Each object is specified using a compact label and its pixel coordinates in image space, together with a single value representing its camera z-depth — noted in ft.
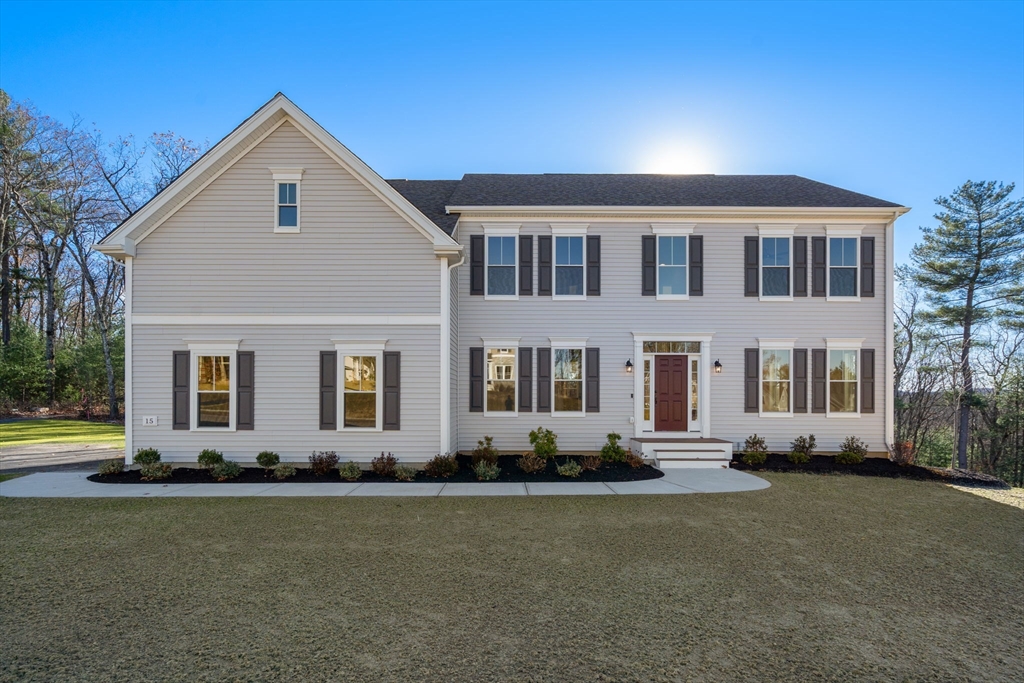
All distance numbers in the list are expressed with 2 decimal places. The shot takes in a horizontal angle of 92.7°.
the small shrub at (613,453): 41.47
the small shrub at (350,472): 35.53
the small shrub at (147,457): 36.94
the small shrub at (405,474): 35.45
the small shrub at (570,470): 36.68
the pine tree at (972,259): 68.49
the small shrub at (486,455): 39.40
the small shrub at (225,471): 35.70
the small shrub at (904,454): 42.63
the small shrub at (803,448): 42.51
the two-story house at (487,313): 38.40
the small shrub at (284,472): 35.73
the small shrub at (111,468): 36.29
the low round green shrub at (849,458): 42.63
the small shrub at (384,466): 36.32
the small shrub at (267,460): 37.17
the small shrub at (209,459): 37.04
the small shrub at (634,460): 40.36
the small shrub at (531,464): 37.88
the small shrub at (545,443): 42.24
